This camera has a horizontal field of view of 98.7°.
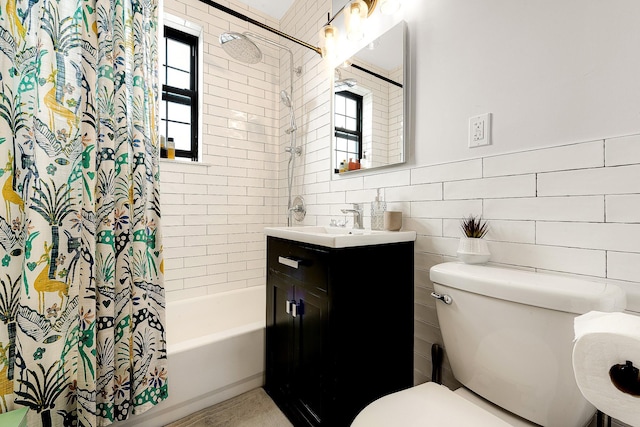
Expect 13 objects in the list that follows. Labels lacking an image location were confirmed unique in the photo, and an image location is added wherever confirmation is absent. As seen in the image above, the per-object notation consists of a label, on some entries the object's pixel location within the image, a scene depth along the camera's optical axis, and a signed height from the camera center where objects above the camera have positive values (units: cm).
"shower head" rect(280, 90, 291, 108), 207 +87
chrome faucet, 153 -1
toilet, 70 -40
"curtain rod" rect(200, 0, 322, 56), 161 +119
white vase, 99 -14
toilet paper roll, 49 -28
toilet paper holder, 49 -30
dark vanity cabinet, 105 -48
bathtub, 135 -85
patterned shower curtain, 96 -2
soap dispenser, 139 +0
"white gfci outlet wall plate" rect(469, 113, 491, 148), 104 +32
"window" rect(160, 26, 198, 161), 216 +97
